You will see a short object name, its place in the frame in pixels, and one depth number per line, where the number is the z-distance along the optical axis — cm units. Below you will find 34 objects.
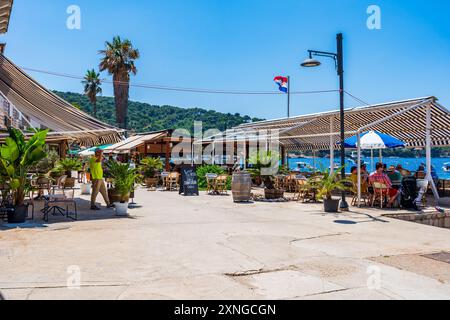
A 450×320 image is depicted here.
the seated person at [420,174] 1641
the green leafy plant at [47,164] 2107
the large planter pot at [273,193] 1466
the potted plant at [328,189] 1157
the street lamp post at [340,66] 1180
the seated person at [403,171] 1587
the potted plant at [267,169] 1432
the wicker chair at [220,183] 1697
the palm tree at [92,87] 5381
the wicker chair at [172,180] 1925
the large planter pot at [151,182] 2078
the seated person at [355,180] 1336
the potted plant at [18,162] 894
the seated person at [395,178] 1262
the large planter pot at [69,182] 1925
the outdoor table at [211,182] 1666
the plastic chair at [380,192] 1229
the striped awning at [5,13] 1124
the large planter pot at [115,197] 1047
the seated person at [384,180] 1232
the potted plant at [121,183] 1041
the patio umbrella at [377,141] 1344
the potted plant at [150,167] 2134
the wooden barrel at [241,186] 1387
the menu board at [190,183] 1639
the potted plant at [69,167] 1920
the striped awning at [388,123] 1441
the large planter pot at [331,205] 1168
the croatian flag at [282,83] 2959
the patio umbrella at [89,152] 2963
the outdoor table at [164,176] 1965
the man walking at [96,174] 1160
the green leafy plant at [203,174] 2012
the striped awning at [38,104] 1150
